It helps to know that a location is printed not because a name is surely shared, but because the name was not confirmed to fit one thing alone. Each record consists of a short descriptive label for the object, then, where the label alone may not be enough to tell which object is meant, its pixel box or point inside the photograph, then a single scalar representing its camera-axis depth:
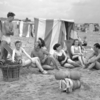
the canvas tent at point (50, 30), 7.83
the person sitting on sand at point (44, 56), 4.93
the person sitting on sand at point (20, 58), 4.47
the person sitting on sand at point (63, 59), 5.37
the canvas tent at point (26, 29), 17.47
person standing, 4.75
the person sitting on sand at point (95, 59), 4.98
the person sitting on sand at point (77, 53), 5.68
